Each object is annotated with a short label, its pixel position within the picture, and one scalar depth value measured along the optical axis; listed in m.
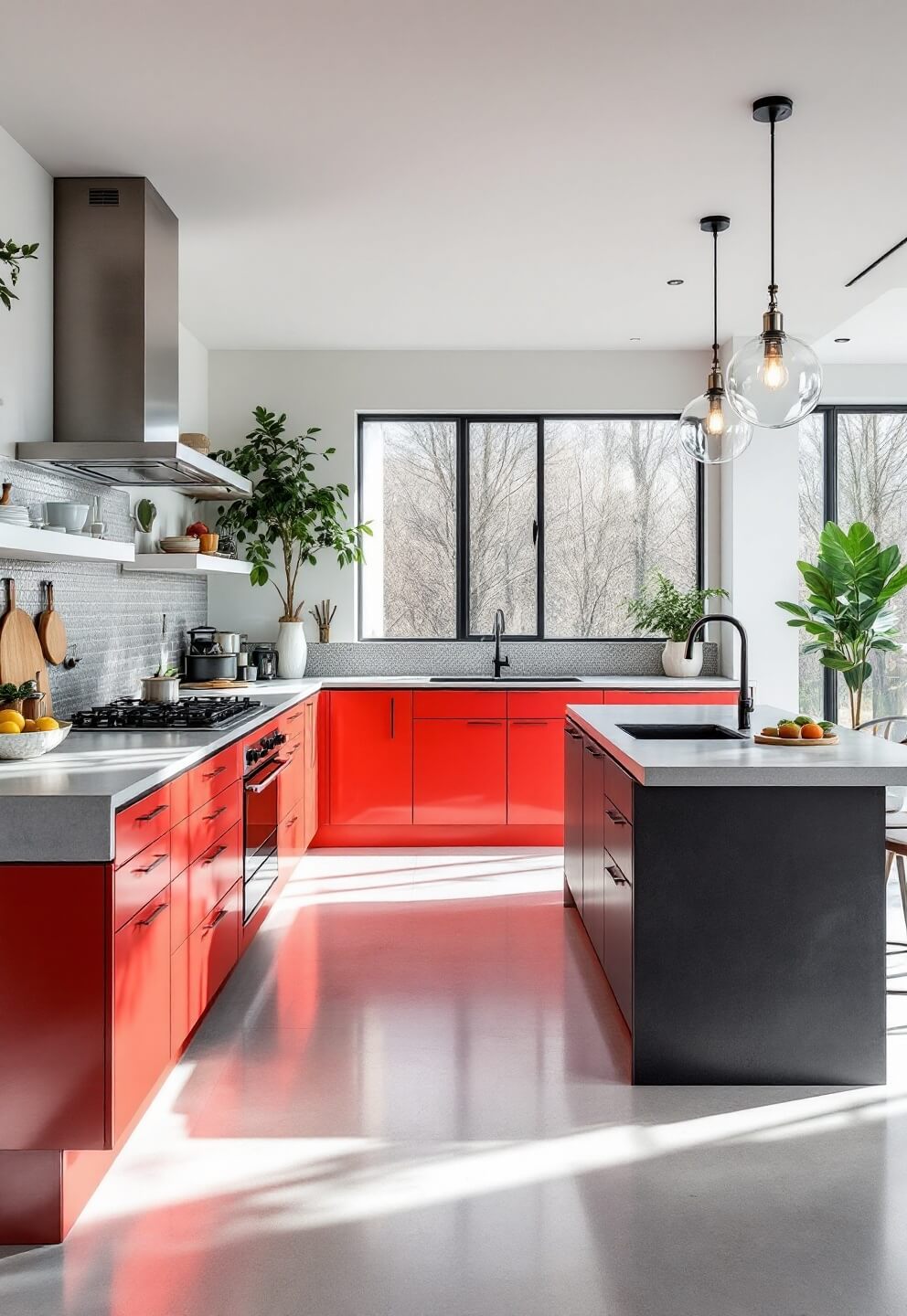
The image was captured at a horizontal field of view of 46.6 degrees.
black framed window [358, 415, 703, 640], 6.40
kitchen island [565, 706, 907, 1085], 2.84
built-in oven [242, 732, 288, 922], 3.75
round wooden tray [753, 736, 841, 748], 3.17
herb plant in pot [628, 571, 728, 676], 5.96
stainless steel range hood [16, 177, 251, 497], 3.69
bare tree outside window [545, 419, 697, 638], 6.39
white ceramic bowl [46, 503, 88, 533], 3.29
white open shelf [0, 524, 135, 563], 2.71
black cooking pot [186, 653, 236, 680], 5.16
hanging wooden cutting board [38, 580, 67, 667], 3.59
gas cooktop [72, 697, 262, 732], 3.46
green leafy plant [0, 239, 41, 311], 2.60
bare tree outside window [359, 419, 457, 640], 6.43
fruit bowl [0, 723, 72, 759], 2.72
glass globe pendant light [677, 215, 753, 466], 3.75
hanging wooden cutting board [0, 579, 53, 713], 3.28
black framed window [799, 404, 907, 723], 6.62
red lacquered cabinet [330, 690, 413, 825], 5.68
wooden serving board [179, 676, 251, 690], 5.01
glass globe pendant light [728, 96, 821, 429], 2.88
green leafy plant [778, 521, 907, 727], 5.88
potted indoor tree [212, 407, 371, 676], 5.98
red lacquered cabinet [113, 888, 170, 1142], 2.27
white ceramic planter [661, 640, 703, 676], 6.02
